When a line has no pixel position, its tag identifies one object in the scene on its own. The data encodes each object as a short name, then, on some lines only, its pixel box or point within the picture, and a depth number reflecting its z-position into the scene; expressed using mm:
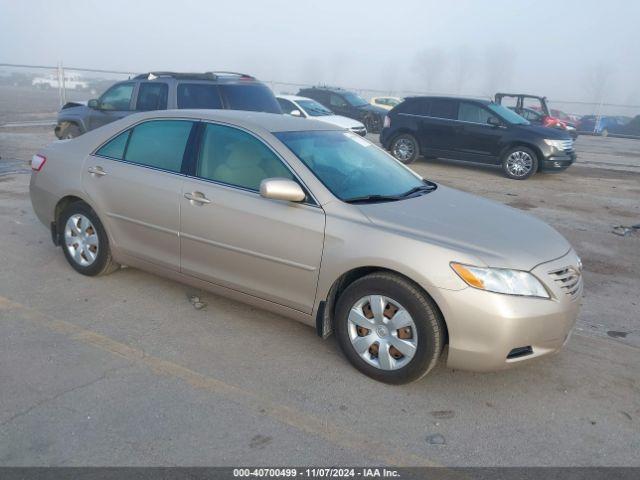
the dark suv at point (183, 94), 9258
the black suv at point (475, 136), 11930
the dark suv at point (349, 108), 20969
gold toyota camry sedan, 3176
